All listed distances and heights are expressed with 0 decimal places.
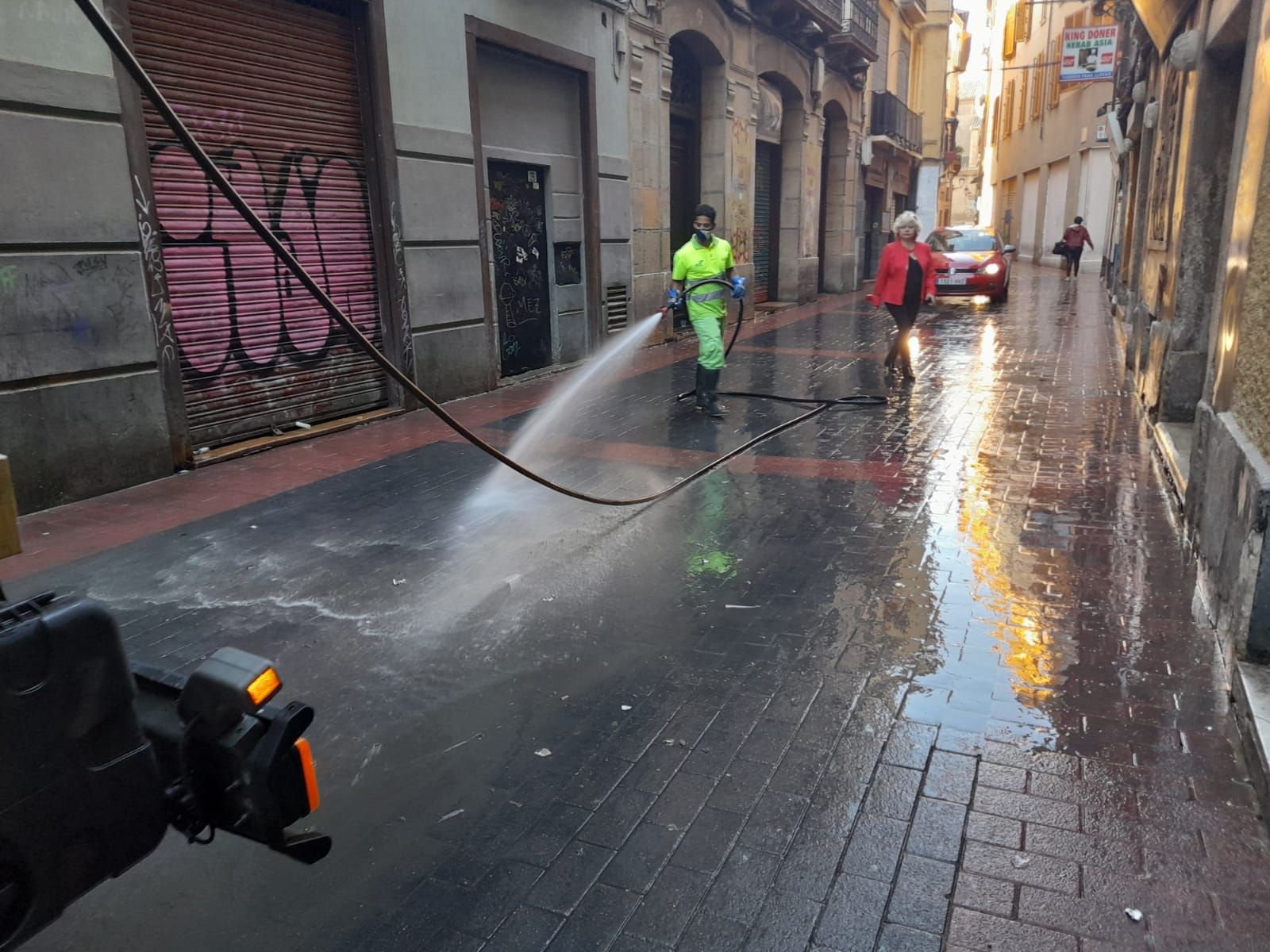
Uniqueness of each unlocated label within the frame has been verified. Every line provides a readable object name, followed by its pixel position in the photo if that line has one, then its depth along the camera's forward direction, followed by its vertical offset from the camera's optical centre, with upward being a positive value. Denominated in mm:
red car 19453 -625
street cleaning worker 8336 -294
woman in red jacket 10109 -380
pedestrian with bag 25422 -132
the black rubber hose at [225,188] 2170 +182
